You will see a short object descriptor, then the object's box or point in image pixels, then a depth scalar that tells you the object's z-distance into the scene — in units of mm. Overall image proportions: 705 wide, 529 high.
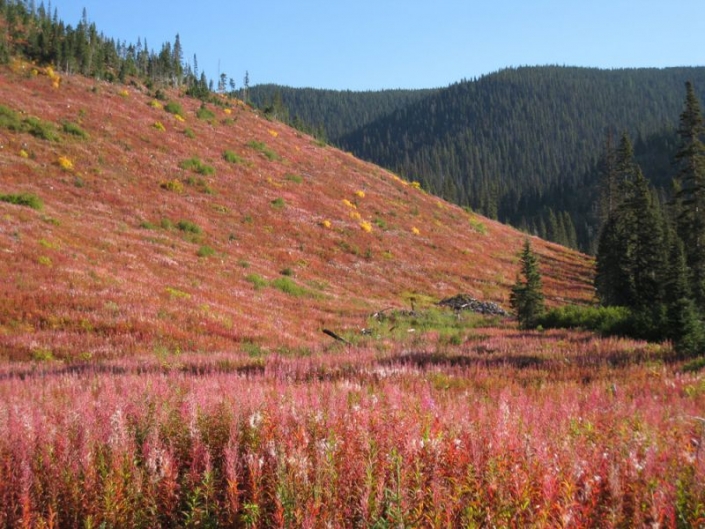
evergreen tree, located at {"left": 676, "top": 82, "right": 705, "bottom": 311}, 34375
